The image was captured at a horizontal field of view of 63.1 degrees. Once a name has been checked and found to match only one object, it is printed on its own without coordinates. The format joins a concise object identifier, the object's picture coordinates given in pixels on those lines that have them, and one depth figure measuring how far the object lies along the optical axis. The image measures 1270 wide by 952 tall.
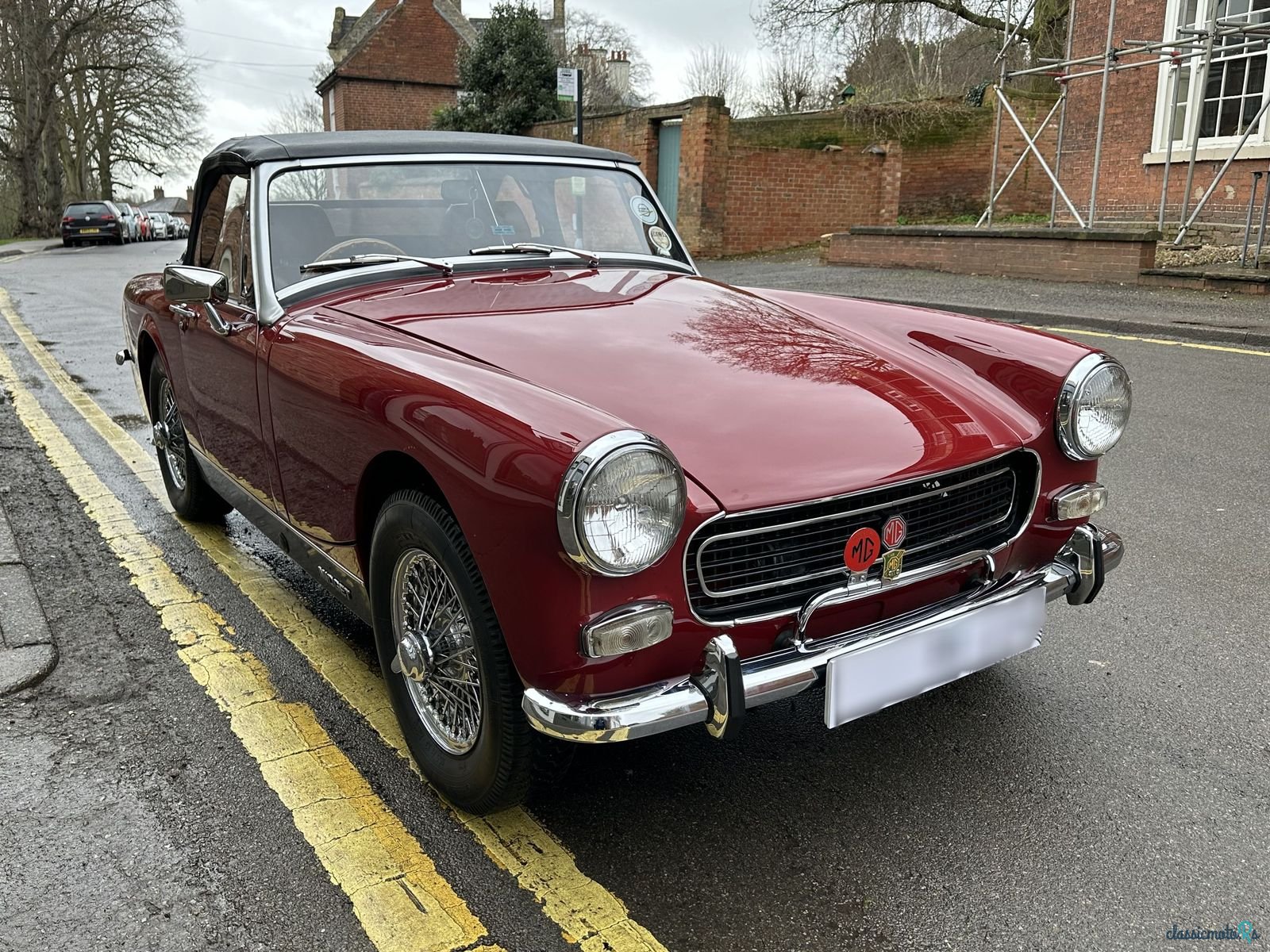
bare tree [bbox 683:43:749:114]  38.73
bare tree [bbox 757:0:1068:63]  21.16
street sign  15.49
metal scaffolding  11.77
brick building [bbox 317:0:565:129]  38.81
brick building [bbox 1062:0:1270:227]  13.64
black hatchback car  31.97
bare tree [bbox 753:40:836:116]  34.78
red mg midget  1.98
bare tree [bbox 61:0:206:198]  37.47
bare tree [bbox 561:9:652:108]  37.12
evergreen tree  24.81
